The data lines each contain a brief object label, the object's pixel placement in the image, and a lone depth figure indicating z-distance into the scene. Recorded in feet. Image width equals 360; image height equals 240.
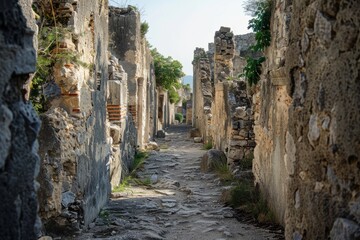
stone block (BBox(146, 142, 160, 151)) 43.64
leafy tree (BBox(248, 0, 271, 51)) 20.31
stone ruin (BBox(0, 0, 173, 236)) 5.38
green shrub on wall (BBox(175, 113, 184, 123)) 106.93
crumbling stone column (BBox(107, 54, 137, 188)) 25.89
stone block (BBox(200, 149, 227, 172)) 31.32
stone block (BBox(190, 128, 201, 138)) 59.53
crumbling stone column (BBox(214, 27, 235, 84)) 45.55
